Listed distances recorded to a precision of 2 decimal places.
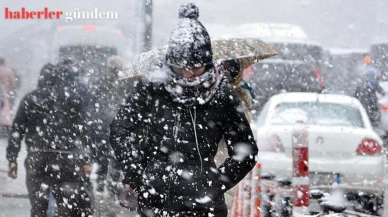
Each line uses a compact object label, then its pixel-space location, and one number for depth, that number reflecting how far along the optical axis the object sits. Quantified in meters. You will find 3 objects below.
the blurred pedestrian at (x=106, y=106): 16.38
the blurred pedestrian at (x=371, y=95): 28.29
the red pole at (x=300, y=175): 12.54
